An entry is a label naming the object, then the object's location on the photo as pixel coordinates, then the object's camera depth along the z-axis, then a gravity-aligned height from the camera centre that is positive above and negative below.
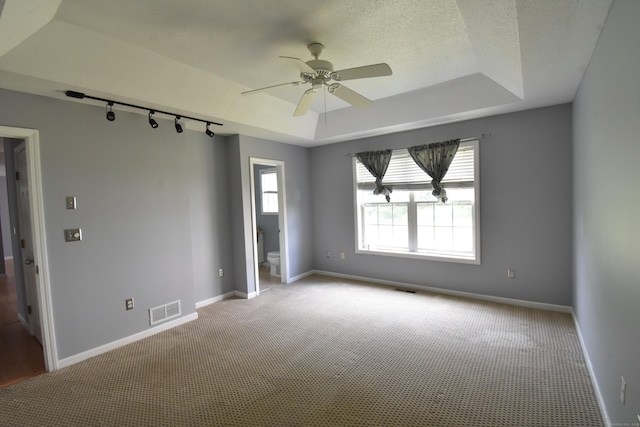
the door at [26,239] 2.92 -0.29
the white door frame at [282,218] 5.12 -0.27
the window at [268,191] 6.57 +0.26
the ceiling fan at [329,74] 2.30 +0.99
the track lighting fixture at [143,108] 2.63 +0.99
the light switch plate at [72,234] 2.78 -0.23
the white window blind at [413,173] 4.11 +0.36
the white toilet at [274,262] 5.52 -1.09
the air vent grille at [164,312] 3.39 -1.22
